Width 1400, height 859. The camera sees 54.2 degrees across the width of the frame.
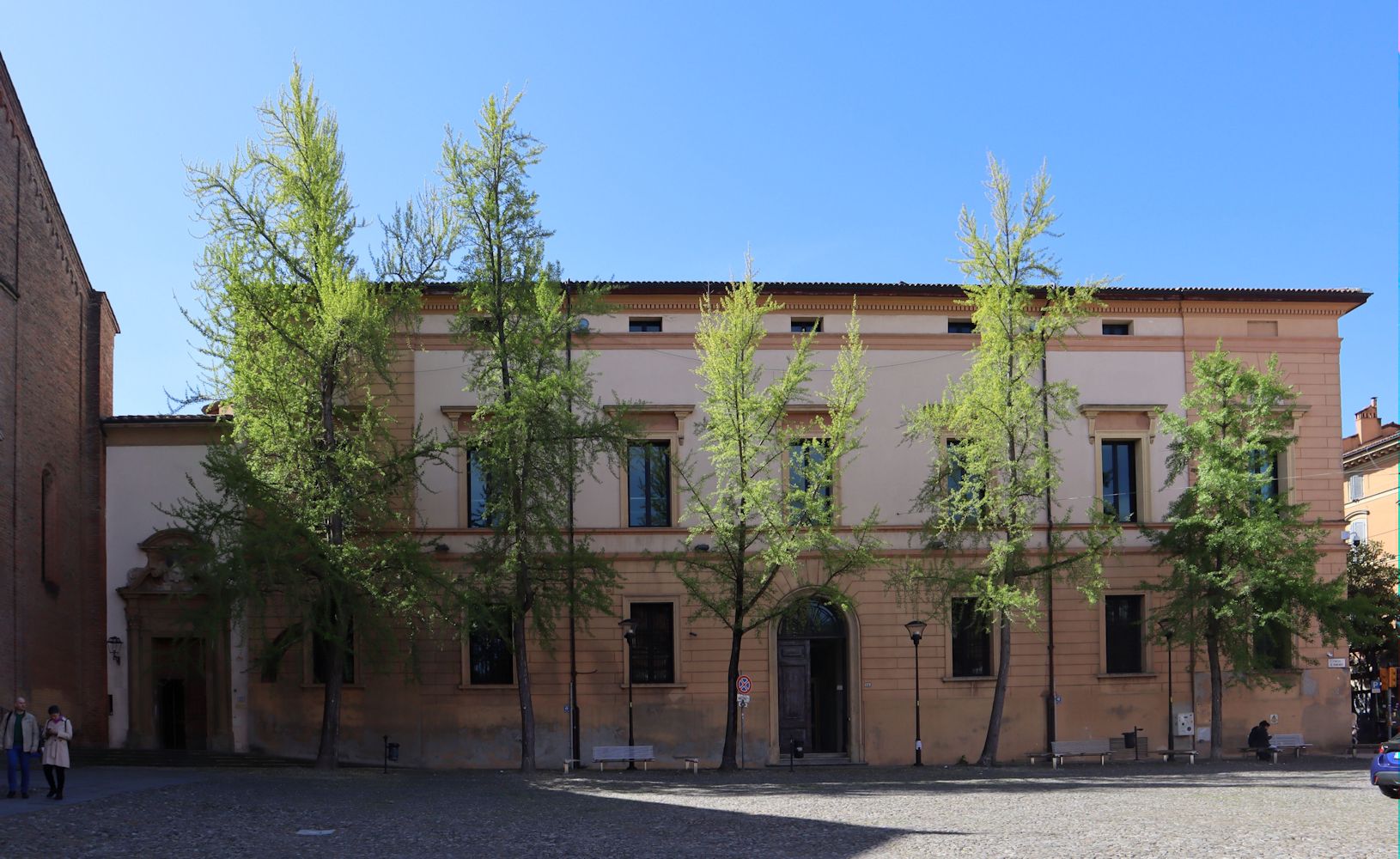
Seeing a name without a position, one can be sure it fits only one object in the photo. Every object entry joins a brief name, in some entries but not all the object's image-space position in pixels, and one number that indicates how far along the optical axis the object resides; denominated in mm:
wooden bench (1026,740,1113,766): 31969
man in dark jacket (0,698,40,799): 21266
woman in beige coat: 20953
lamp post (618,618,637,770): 31547
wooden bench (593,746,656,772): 31219
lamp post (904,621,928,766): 31578
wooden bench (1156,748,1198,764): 32541
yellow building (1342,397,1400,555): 53469
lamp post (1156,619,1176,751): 33469
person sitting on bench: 33000
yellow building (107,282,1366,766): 32438
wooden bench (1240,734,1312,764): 33250
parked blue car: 21797
